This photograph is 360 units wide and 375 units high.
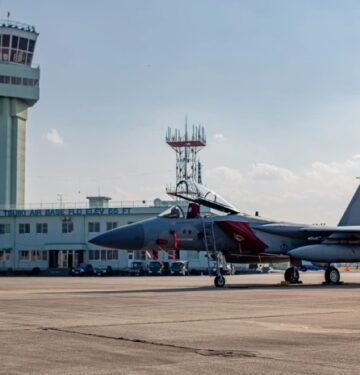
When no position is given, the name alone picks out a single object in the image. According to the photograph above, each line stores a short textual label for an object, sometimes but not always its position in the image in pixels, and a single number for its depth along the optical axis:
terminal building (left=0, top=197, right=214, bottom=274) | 71.69
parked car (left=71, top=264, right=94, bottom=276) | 61.61
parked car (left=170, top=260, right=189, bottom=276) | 59.69
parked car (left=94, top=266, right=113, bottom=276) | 61.00
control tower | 83.25
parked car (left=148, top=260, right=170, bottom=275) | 59.74
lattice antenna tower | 88.00
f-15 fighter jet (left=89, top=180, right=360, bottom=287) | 26.25
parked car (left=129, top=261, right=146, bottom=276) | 60.38
